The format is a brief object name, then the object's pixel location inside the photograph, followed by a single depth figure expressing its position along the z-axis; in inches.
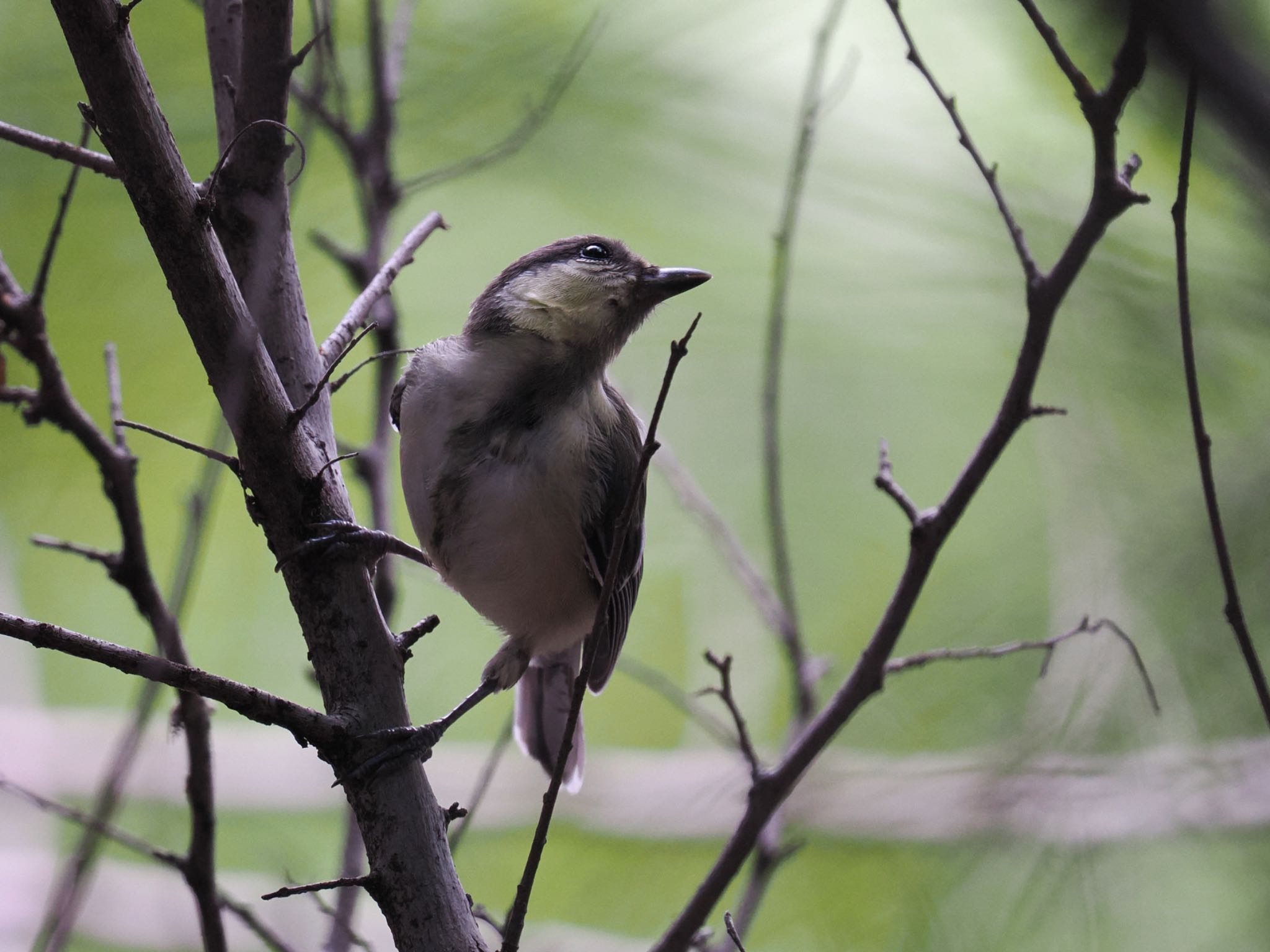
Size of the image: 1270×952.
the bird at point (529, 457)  135.5
